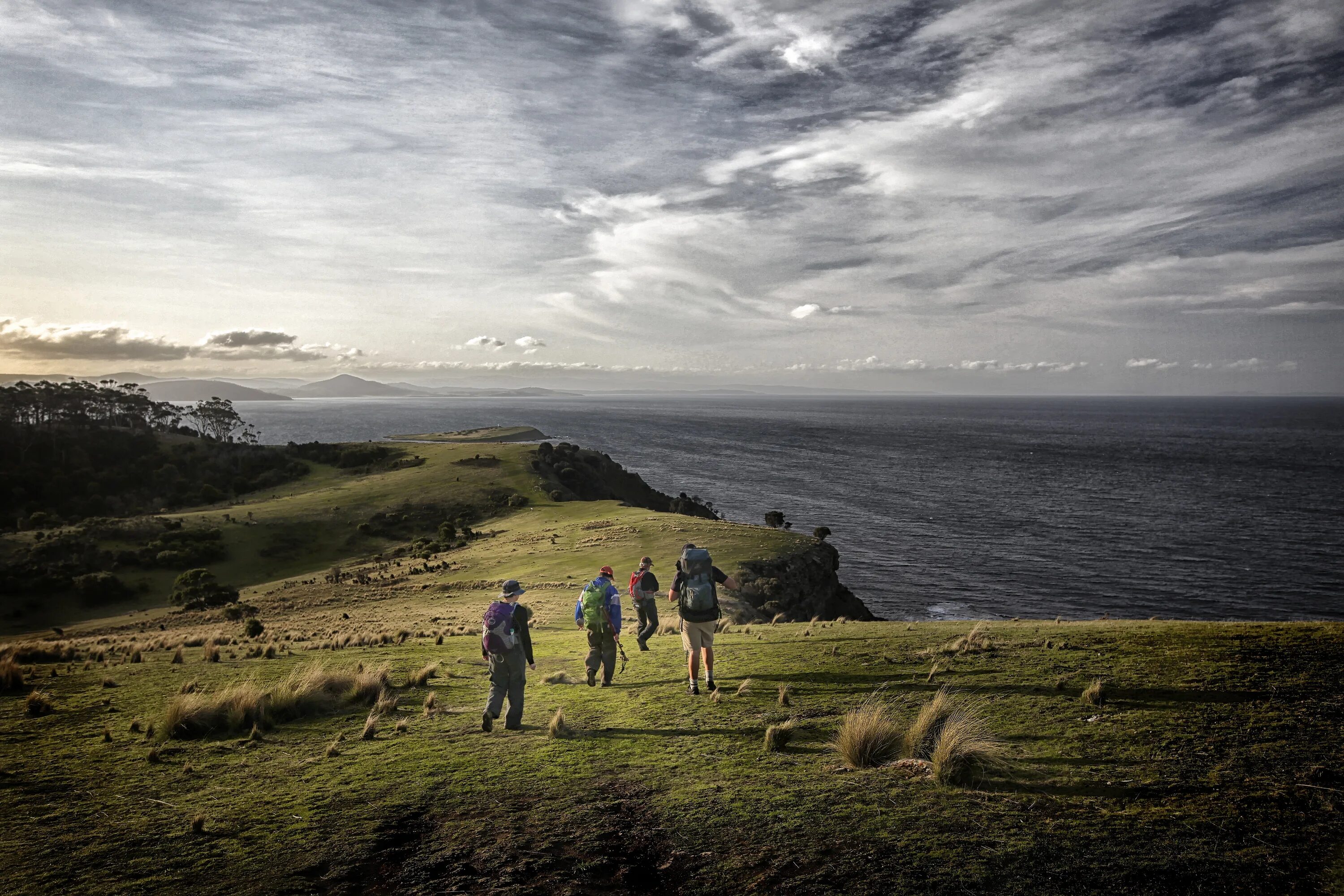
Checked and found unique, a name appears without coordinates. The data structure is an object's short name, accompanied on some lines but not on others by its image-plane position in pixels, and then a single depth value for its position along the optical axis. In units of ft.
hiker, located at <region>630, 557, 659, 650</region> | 52.95
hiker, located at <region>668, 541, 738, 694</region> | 35.65
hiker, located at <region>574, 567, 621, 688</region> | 40.50
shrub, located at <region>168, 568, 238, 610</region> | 140.15
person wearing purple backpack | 31.40
